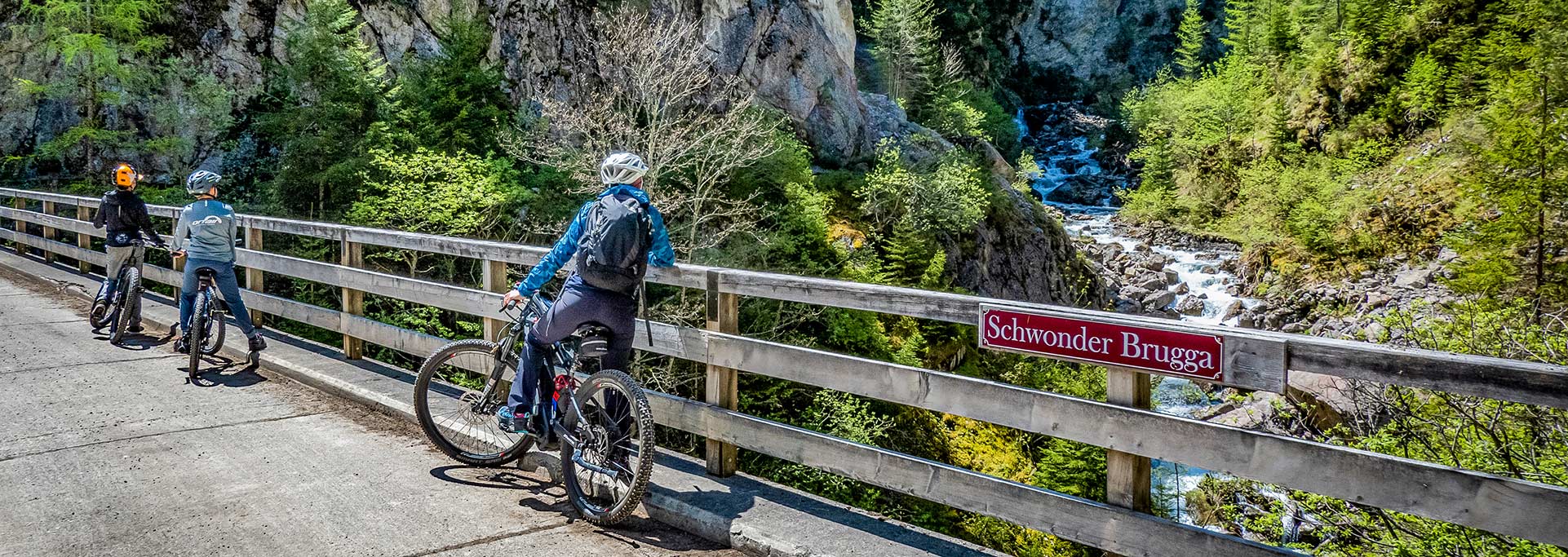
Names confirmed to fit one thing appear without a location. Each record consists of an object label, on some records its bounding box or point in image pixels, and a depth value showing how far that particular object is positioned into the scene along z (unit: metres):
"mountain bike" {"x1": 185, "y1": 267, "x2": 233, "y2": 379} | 7.79
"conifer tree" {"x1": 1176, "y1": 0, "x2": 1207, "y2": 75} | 74.62
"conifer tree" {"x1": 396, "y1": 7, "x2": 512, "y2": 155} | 25.84
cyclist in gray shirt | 8.07
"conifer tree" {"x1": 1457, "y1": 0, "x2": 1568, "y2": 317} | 24.50
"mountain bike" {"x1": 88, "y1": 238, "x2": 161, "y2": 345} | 9.43
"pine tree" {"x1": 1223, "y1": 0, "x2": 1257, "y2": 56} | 70.06
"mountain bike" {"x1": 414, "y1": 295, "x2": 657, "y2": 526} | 4.57
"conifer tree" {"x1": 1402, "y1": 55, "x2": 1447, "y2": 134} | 41.00
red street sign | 3.38
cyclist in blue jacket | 4.53
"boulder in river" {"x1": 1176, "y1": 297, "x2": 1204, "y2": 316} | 37.81
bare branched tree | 23.94
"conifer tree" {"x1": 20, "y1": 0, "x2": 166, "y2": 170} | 23.58
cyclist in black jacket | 9.50
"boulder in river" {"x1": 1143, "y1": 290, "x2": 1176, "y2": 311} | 38.95
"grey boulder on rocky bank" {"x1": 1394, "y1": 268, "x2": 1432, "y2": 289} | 31.33
